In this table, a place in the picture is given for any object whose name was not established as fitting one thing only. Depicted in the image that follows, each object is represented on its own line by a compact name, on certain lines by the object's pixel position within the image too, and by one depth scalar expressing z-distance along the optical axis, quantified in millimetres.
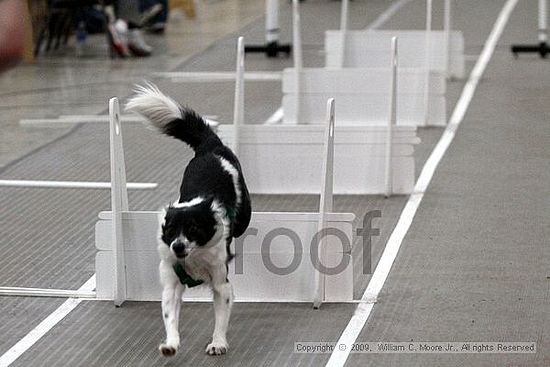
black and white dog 7734
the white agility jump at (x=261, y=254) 9281
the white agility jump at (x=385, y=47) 21875
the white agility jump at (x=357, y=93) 17578
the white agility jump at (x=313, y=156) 13555
